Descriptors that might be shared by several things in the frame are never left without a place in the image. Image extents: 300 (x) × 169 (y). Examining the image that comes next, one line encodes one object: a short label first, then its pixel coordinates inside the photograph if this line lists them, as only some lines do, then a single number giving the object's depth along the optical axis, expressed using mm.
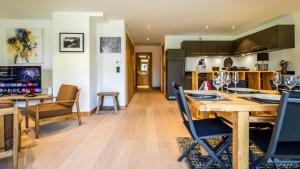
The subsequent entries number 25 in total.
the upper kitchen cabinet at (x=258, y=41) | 4263
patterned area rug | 1639
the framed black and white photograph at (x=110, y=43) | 4246
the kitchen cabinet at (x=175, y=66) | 5487
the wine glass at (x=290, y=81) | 1450
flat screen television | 3846
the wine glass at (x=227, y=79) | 1729
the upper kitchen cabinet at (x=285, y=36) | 3785
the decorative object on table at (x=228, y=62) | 5708
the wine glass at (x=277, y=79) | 1533
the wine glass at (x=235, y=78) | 1822
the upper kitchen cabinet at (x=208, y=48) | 5703
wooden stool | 3885
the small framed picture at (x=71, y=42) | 3631
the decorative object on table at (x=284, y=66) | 3799
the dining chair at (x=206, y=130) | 1356
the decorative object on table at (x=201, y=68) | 4085
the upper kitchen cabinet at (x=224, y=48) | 5726
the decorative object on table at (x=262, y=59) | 4284
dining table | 1135
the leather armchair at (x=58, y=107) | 2551
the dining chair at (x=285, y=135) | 962
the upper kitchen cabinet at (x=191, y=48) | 5671
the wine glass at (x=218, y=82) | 1695
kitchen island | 4082
